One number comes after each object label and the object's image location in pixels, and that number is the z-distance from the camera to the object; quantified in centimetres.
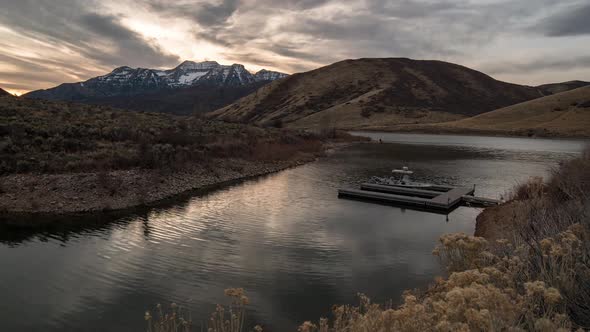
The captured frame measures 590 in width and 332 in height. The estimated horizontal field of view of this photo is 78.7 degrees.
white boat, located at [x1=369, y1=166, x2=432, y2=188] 3431
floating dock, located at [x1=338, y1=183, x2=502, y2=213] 2706
